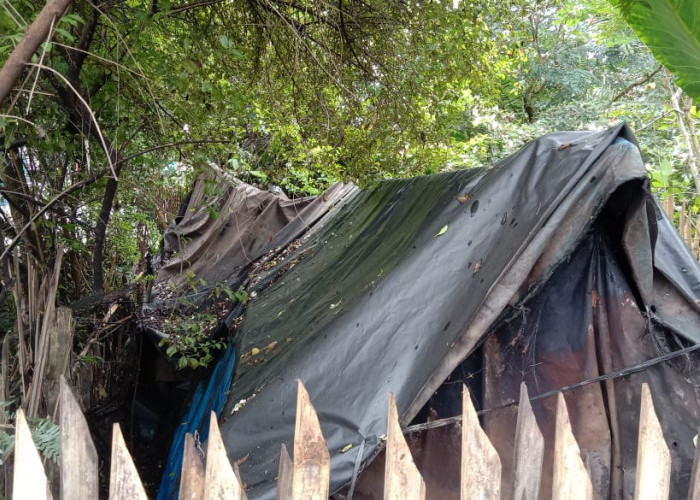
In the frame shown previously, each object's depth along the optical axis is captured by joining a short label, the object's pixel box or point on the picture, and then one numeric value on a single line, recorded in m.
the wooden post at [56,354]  2.18
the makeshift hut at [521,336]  1.71
